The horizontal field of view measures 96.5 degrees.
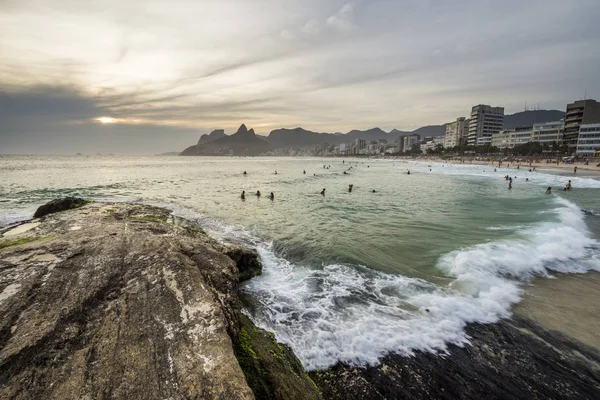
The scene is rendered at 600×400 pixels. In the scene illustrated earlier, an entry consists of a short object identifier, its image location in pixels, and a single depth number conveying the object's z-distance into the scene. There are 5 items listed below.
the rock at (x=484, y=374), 5.31
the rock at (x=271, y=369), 4.28
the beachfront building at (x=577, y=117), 115.50
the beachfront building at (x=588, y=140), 103.31
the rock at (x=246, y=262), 9.91
